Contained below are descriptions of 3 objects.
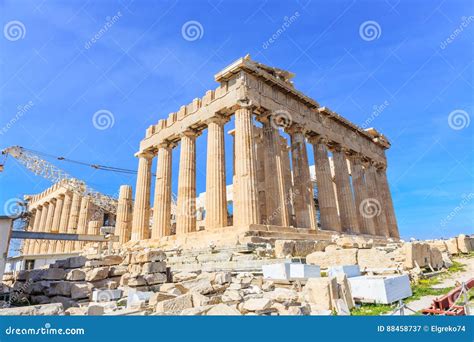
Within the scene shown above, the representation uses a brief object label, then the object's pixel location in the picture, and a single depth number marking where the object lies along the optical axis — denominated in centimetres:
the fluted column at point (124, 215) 2934
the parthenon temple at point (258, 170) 1988
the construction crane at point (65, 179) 5084
